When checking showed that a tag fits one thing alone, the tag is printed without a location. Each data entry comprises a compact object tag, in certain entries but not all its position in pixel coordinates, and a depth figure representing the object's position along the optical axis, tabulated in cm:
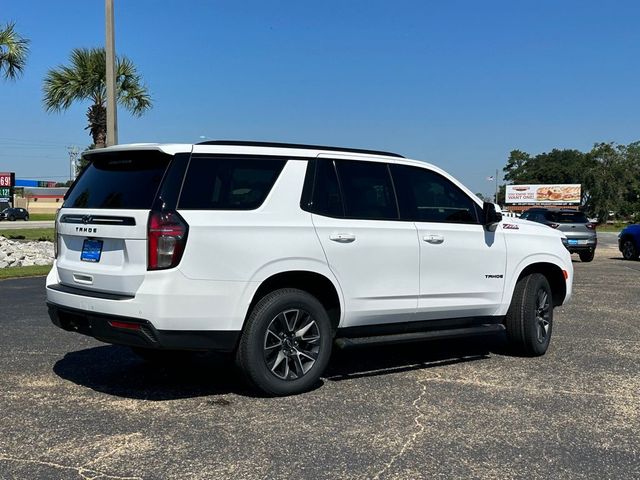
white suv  469
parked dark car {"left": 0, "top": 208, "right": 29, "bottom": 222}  6669
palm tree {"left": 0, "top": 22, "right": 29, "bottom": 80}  1925
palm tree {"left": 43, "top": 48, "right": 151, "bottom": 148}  1855
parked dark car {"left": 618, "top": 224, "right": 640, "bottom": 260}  2119
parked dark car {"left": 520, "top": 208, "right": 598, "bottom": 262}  2062
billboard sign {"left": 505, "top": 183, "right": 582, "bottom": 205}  8988
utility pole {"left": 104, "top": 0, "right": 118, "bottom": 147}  1325
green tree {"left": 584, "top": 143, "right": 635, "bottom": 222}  9073
